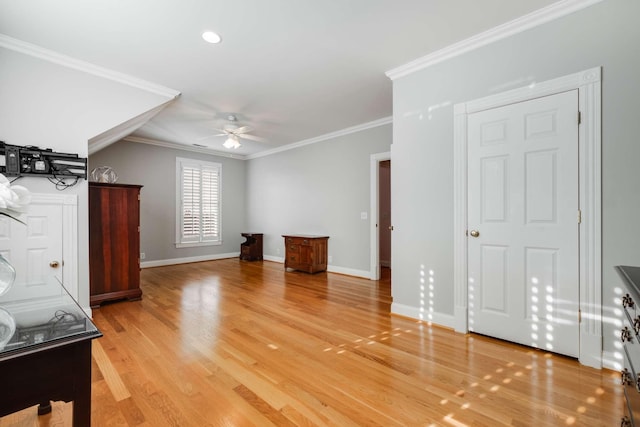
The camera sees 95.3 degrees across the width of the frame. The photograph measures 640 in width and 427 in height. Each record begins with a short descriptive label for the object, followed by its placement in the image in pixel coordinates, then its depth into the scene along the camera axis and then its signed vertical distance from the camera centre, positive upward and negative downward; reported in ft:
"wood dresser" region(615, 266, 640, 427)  3.94 -2.13
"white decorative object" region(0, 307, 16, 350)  2.89 -1.26
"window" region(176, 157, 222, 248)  22.20 +0.68
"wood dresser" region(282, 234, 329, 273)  18.60 -2.71
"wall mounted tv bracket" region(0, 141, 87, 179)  9.00 +1.62
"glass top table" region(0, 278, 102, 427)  2.69 -1.43
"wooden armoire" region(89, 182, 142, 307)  11.89 -1.29
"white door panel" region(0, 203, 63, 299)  9.05 -0.94
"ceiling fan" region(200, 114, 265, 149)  16.06 +4.52
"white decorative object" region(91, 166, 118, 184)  12.49 +1.58
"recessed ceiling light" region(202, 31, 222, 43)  8.79 +5.36
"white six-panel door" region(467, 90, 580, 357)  7.61 -0.35
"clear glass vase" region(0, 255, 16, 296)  3.83 -0.84
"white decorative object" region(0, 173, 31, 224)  3.52 +0.16
